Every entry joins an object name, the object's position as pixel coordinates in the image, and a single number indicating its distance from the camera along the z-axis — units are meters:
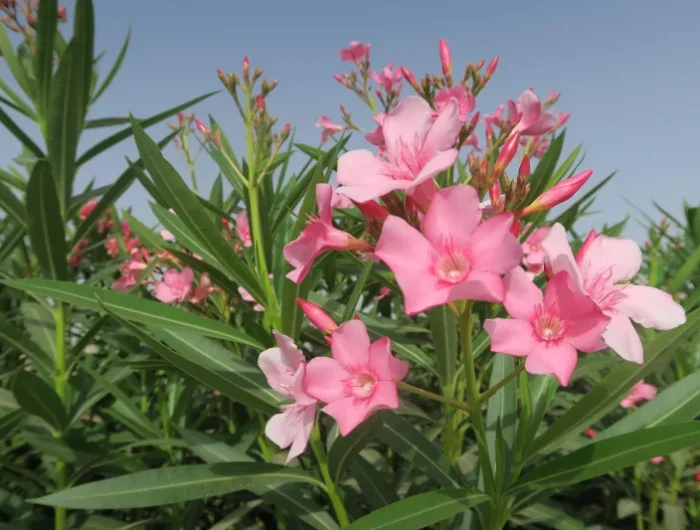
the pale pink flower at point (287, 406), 0.24
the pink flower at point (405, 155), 0.20
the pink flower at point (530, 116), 0.27
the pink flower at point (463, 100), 0.30
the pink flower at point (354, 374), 0.21
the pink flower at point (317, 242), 0.23
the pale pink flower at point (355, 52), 0.57
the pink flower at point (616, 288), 0.19
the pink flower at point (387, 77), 0.52
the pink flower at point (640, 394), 0.46
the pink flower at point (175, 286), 0.47
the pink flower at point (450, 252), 0.18
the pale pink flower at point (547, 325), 0.19
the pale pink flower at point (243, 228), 0.50
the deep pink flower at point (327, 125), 0.56
